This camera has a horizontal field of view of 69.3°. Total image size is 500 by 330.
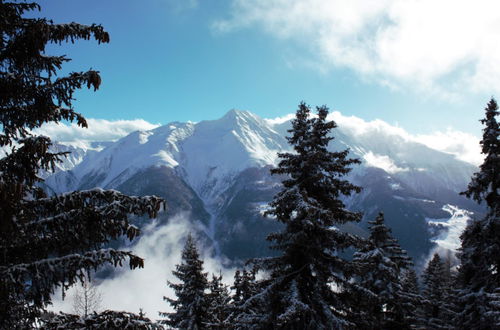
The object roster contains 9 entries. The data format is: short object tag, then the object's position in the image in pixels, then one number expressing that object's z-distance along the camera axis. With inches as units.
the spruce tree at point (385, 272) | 799.1
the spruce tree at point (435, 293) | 1497.3
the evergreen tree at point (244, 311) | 503.8
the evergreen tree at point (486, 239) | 634.8
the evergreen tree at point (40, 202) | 228.7
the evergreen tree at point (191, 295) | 966.4
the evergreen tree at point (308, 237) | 498.6
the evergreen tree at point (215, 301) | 995.3
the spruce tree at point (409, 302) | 829.8
